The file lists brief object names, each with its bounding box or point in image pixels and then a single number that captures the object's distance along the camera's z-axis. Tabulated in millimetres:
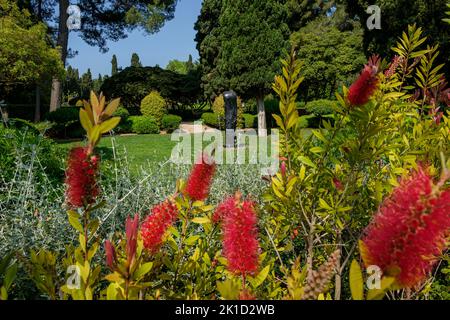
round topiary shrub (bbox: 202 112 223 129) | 18848
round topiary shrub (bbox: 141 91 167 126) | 18109
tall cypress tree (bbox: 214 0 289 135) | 16812
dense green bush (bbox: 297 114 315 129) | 19047
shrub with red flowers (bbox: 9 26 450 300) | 583
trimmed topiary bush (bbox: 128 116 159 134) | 16625
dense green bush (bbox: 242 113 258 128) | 19734
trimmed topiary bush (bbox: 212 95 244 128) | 17531
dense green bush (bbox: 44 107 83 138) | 14805
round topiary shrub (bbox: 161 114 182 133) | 17766
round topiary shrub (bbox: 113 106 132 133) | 16472
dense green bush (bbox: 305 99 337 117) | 19391
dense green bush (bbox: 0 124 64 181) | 3477
